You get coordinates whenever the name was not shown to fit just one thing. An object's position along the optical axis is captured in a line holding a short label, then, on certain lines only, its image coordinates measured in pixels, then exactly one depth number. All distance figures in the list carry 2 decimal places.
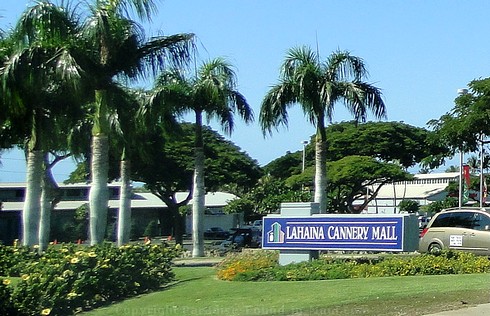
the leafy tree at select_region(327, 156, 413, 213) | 47.34
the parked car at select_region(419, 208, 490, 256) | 21.31
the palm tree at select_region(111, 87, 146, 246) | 22.66
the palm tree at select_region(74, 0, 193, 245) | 20.80
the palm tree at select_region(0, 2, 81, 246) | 20.39
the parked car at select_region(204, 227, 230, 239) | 62.92
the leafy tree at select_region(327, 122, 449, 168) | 55.97
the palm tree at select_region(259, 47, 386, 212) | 25.22
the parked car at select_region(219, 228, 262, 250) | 38.19
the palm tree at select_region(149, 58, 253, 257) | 28.36
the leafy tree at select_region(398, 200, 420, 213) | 61.28
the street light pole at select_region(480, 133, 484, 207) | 31.78
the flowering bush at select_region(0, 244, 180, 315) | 14.27
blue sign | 17.41
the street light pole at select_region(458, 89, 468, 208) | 34.98
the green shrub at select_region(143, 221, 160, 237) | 61.69
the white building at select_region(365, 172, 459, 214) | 75.56
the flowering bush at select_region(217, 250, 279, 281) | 17.59
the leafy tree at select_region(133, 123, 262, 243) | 46.19
